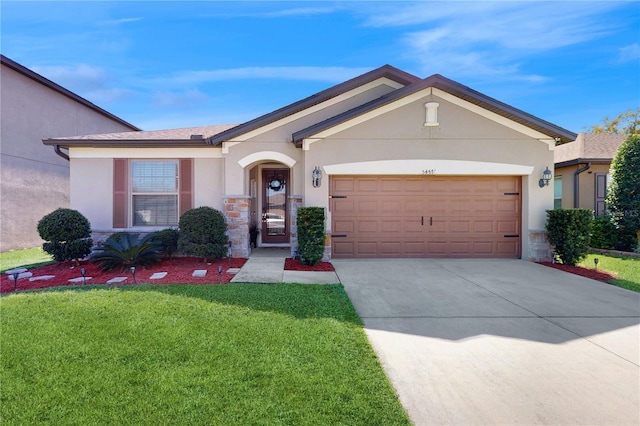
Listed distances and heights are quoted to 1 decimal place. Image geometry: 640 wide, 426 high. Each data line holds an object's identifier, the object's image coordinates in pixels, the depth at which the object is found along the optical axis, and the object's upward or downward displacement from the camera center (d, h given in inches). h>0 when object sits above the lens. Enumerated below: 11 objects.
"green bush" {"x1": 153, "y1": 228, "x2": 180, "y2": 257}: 343.6 -31.4
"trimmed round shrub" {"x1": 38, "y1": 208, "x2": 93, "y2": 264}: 316.5 -25.1
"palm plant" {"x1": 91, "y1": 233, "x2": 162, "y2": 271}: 297.1 -40.7
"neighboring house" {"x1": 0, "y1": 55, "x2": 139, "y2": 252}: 451.2 +84.3
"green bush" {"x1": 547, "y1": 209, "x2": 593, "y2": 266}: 325.1 -21.7
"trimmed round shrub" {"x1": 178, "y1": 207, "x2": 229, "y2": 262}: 323.6 -24.3
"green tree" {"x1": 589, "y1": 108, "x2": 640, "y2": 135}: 911.7 +259.4
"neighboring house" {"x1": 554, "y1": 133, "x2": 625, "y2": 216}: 500.1 +53.9
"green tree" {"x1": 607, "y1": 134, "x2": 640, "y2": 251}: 432.1 +24.5
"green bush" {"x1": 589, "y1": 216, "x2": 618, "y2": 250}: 447.2 -31.2
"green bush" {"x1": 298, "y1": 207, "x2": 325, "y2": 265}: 313.3 -22.8
